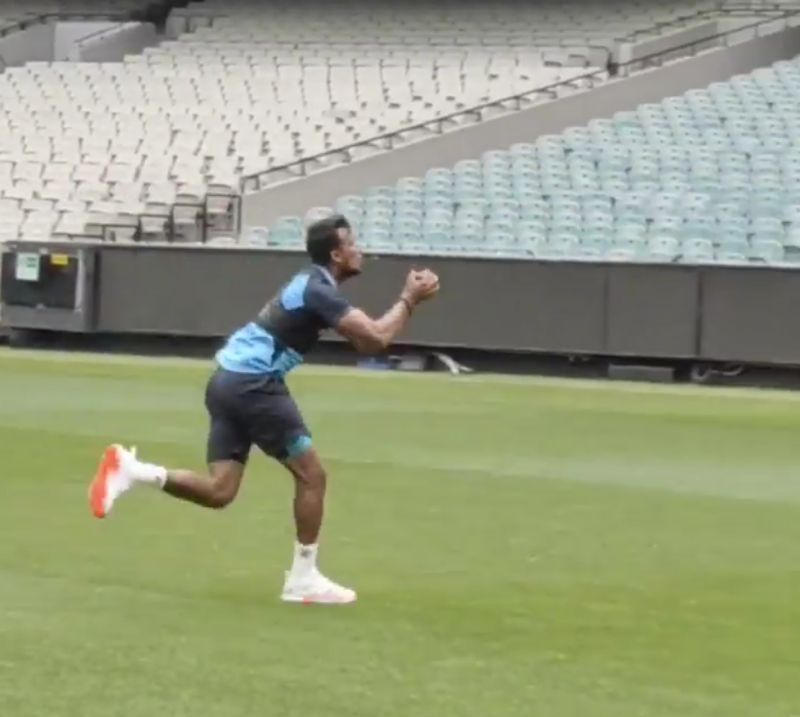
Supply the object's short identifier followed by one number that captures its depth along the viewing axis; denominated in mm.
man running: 19187
